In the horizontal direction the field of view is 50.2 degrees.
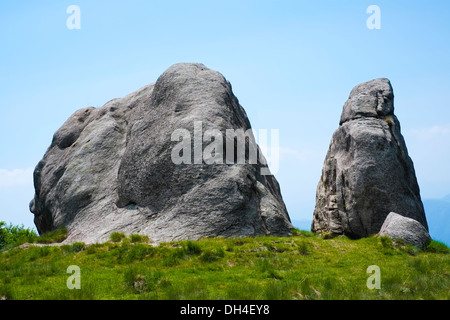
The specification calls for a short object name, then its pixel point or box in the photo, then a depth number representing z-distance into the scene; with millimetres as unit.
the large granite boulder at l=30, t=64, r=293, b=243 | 26203
